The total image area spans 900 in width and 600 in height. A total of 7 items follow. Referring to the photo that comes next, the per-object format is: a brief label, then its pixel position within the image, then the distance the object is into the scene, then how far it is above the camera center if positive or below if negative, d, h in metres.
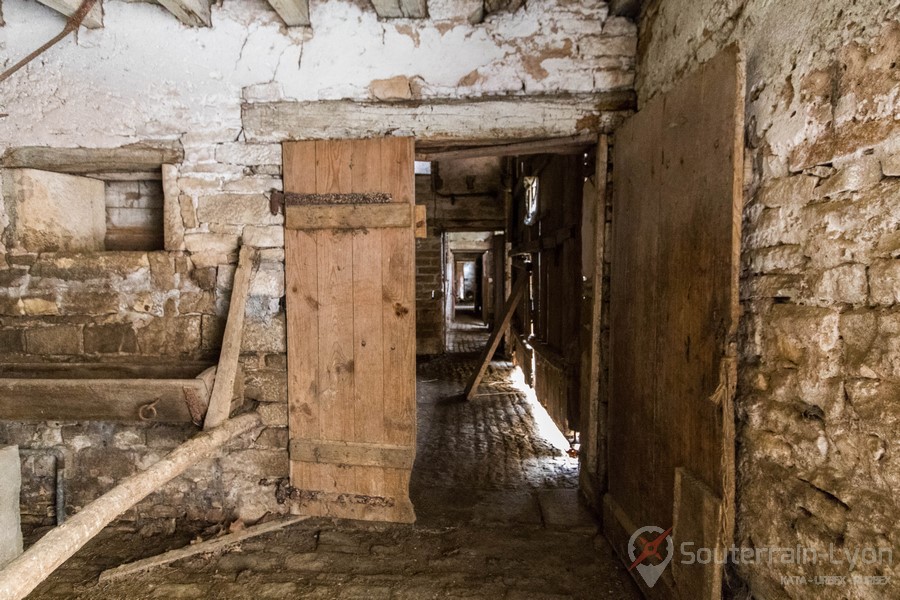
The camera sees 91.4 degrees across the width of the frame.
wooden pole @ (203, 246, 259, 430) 2.32 -0.35
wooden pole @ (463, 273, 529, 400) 5.38 -0.57
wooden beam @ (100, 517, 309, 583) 2.25 -1.44
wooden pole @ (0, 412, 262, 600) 1.17 -0.77
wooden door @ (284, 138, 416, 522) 2.52 -0.21
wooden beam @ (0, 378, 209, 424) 2.18 -0.57
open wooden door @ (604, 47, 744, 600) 1.54 -0.14
